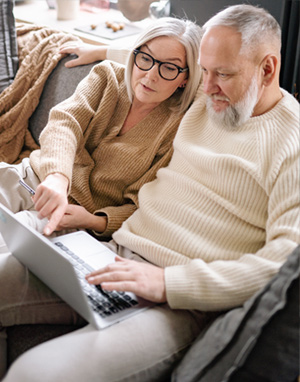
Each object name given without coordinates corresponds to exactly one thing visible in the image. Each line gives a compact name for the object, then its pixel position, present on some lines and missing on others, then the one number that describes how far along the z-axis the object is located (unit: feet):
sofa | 3.65
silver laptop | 4.02
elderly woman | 5.70
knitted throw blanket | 7.75
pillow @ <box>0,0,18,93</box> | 8.12
